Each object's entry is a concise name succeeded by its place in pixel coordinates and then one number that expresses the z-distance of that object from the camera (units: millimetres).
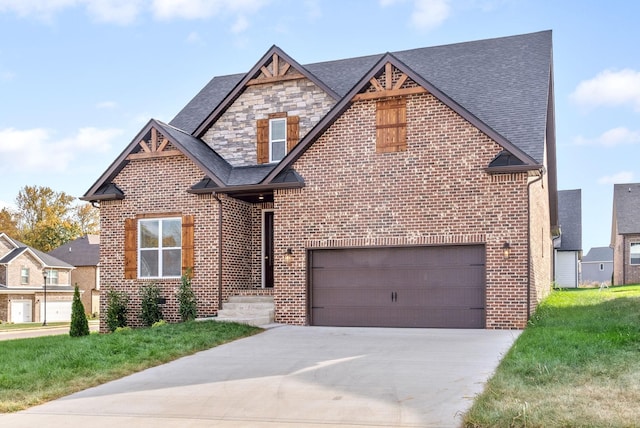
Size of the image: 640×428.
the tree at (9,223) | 61125
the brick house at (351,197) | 15539
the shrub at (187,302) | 17750
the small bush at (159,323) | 16975
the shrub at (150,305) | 18109
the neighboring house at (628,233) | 39688
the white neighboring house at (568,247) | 40781
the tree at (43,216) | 62531
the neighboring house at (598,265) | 80812
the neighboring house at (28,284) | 49094
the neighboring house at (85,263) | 57000
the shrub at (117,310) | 18531
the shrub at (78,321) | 16703
